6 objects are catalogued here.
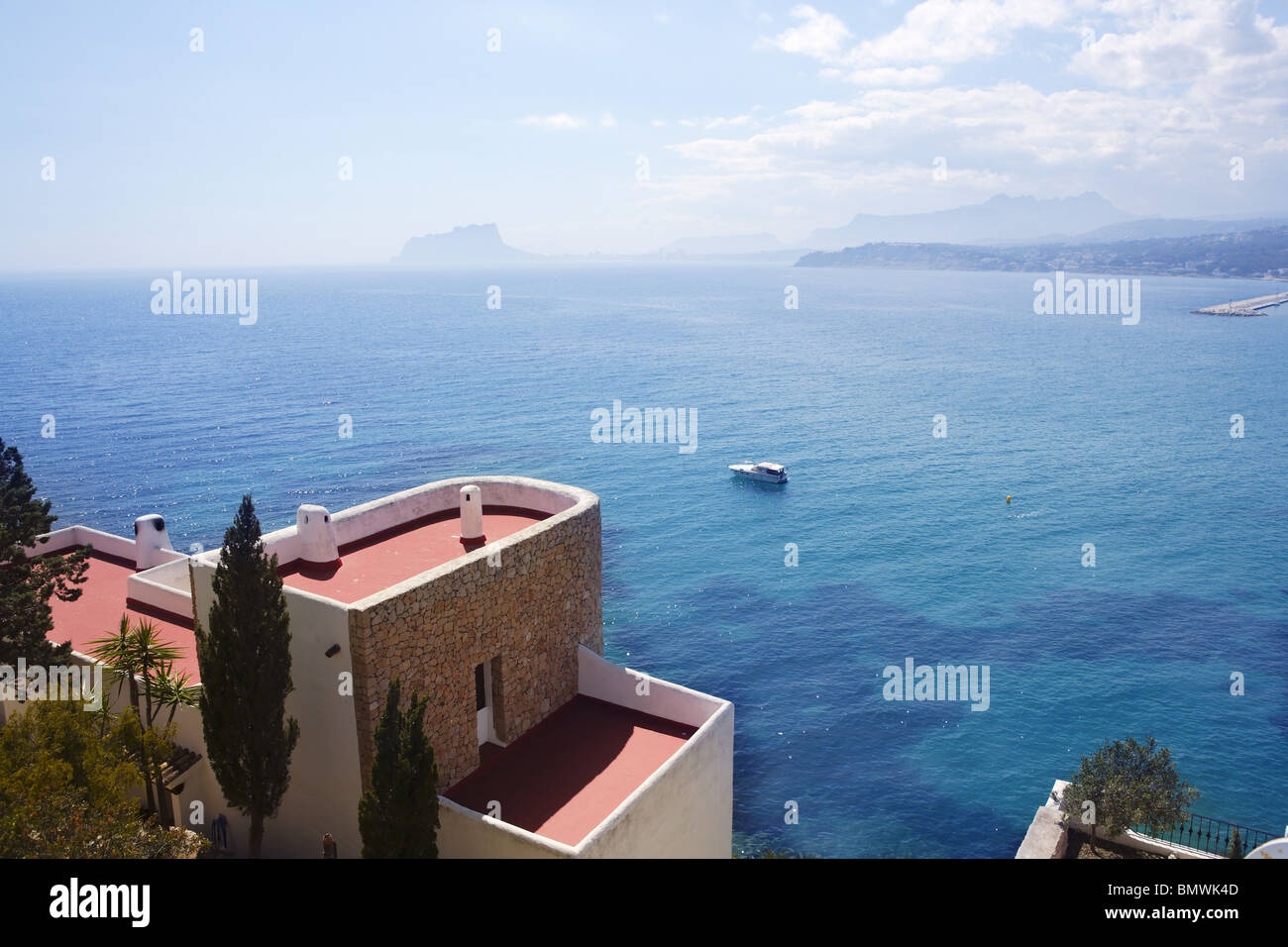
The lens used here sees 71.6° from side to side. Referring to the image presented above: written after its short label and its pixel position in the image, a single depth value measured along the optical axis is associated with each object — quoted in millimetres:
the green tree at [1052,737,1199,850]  26578
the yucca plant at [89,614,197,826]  19250
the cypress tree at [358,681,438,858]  16062
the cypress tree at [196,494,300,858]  17391
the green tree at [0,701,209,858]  14492
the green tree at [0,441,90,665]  20234
